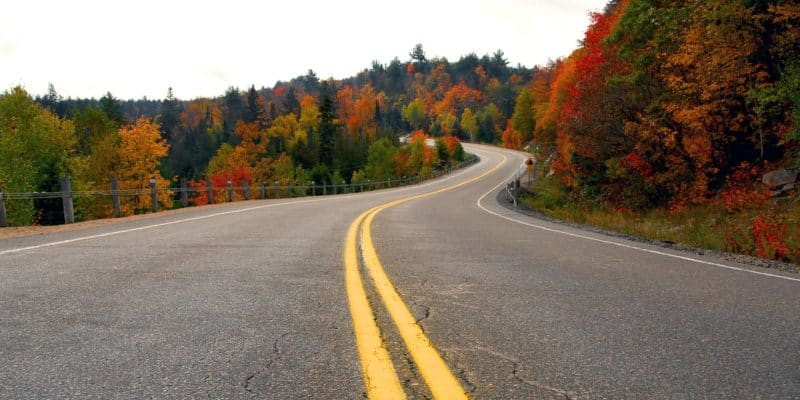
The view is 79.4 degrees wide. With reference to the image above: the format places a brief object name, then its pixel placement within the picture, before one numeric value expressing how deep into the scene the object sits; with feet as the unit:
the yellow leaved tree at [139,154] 136.15
